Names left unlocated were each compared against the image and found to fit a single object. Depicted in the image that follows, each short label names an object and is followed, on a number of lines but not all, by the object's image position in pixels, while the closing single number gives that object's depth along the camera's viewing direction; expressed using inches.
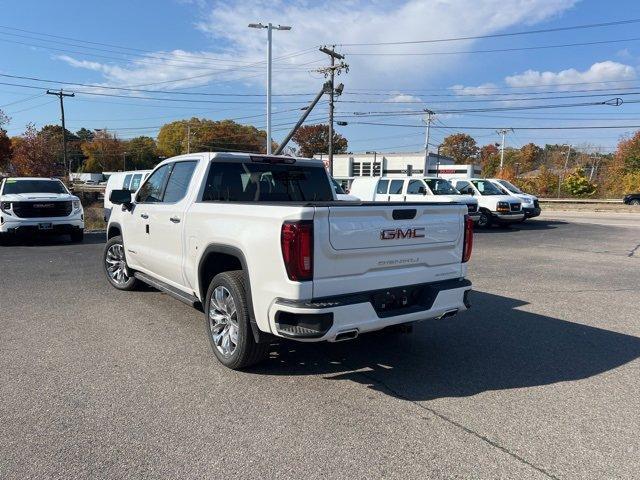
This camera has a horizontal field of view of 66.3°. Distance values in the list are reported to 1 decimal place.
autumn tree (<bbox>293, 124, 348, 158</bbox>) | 3895.2
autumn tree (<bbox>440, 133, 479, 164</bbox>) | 4055.1
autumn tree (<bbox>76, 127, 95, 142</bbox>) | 5216.5
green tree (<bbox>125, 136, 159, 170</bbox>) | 4205.2
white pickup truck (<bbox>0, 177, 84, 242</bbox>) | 471.1
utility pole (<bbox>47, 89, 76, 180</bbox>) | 2068.2
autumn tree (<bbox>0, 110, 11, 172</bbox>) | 1785.2
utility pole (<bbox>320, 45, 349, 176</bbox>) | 1379.2
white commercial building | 2755.9
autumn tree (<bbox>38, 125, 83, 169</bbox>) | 4456.2
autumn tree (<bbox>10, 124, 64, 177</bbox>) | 2608.3
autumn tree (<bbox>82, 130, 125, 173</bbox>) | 4156.0
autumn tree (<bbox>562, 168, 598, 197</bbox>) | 2114.9
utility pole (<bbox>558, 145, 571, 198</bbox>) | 2167.9
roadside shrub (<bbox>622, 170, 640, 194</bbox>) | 1825.8
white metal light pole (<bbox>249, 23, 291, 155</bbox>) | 1284.0
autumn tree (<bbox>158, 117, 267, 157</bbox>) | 3981.3
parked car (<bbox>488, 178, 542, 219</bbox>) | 800.9
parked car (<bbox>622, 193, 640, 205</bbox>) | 1474.7
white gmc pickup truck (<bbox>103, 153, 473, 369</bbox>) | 140.4
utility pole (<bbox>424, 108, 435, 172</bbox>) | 2423.2
